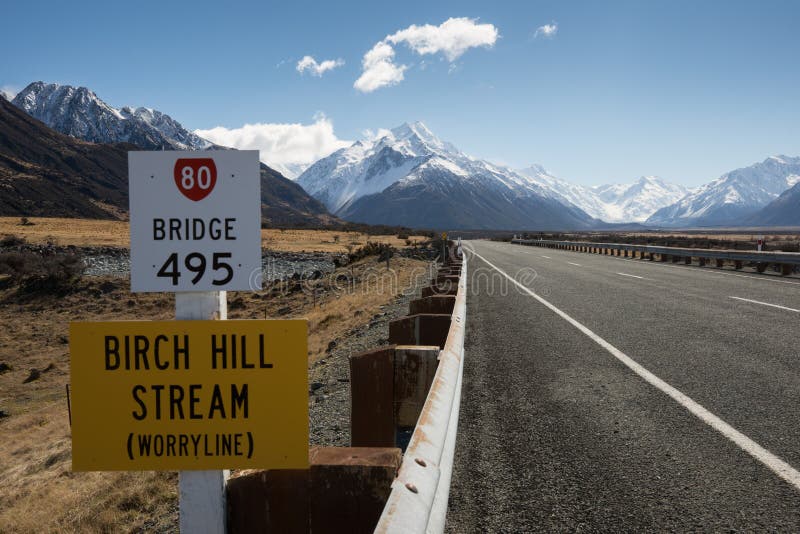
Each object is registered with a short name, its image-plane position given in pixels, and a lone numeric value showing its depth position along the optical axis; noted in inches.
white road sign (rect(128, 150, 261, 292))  92.0
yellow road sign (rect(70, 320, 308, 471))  87.9
